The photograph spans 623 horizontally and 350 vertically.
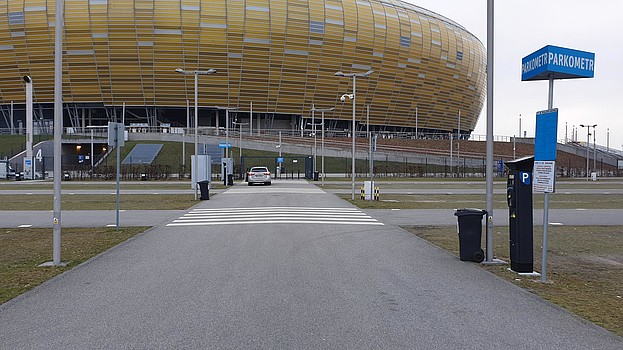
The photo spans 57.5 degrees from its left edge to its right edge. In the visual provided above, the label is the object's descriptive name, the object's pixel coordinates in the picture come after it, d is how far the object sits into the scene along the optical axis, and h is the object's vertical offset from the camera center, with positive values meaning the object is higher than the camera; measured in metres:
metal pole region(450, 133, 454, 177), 71.32 +0.24
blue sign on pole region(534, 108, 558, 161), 8.71 +0.53
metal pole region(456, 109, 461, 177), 70.71 +0.52
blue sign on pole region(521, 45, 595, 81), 8.74 +1.67
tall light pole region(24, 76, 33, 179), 60.06 +3.49
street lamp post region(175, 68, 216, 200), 31.33 +0.40
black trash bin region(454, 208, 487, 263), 10.77 -1.24
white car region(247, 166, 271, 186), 46.88 -0.89
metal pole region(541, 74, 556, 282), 8.73 -0.71
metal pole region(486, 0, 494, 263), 10.66 +0.71
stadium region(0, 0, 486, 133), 80.44 +16.72
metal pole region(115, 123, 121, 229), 16.42 +0.77
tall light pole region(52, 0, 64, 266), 10.42 +0.62
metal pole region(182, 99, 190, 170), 67.06 +0.91
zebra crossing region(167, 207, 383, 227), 18.08 -1.76
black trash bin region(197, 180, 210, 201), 28.94 -1.22
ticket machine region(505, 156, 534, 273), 9.55 -0.80
